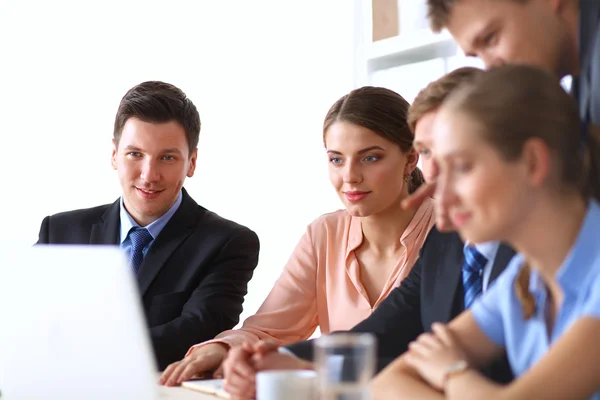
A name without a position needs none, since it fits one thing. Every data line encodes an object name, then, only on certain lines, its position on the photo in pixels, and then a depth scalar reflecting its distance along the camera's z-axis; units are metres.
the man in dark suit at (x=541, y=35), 1.95
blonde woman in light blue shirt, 1.66
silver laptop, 1.71
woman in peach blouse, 2.54
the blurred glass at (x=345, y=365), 1.65
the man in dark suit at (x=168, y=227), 2.66
